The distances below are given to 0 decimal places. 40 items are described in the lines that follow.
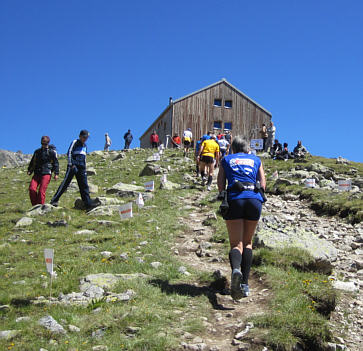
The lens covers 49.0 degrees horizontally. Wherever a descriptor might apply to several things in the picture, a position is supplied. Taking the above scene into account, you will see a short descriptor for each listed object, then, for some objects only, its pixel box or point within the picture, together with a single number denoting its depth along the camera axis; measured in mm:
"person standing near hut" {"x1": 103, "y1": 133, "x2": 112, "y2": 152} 39000
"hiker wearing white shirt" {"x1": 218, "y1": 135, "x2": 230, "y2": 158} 20719
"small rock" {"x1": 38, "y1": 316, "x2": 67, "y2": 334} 4125
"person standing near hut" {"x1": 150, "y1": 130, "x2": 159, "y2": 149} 38031
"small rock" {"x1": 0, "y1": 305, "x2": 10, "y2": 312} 4679
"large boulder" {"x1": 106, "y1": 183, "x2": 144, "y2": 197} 13918
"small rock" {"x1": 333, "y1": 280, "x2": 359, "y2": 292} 5934
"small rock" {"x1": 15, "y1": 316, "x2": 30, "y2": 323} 4354
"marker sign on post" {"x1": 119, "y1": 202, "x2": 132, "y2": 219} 9219
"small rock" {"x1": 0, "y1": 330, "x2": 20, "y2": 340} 3969
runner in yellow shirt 15094
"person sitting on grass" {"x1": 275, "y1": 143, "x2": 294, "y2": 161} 24922
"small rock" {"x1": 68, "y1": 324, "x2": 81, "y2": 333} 4199
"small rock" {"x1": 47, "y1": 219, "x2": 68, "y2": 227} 9523
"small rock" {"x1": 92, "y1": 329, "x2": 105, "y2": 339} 4117
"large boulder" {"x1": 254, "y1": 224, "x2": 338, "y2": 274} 6656
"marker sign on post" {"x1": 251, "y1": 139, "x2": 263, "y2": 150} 27858
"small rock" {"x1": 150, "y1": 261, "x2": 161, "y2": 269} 6574
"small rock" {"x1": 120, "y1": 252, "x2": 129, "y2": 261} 6852
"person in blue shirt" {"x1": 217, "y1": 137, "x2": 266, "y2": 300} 5254
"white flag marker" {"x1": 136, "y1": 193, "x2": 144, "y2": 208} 11377
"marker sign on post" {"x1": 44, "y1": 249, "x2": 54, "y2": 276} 5234
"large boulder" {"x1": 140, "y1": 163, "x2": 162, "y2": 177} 18828
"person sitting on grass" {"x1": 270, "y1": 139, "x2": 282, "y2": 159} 27467
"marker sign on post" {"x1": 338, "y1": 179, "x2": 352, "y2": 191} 12280
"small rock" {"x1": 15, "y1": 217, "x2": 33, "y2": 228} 9470
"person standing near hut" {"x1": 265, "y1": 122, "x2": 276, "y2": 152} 30375
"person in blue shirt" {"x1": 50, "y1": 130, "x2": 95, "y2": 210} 11008
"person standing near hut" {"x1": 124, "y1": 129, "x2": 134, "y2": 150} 36297
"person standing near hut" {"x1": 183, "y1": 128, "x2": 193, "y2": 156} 25391
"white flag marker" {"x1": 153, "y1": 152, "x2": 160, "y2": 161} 23391
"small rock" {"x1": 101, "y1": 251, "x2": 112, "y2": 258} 7023
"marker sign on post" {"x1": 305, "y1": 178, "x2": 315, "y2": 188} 14232
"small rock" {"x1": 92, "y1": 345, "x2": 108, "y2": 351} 3857
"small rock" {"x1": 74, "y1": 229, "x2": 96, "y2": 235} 8773
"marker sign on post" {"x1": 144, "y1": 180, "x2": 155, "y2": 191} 13753
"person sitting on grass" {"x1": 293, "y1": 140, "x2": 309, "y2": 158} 25469
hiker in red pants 11078
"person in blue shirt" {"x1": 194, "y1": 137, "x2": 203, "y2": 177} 18589
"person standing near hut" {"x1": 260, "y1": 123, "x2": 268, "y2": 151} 31578
